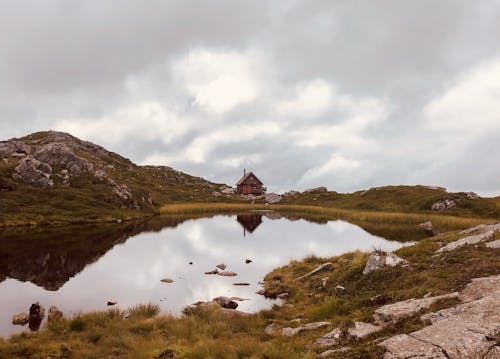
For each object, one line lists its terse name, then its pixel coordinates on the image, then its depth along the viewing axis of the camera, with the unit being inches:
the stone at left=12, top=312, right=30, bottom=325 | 731.9
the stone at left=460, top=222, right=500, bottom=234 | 1007.0
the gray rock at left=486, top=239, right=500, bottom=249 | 768.9
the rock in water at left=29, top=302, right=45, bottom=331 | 723.4
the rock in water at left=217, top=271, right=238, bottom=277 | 1255.4
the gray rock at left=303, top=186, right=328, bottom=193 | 6200.8
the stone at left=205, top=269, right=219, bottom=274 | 1277.1
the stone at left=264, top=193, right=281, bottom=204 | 5900.6
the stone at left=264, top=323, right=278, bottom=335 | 667.4
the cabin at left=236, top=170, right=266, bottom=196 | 6870.1
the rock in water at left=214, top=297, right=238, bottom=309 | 890.1
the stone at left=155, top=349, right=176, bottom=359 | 510.3
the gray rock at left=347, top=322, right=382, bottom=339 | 500.3
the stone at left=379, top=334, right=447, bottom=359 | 384.5
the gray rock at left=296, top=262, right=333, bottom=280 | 1125.9
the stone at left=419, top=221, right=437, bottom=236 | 2350.5
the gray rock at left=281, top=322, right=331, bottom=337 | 621.3
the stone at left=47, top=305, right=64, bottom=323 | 737.6
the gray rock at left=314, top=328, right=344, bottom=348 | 510.7
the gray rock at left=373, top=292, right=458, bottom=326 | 526.2
